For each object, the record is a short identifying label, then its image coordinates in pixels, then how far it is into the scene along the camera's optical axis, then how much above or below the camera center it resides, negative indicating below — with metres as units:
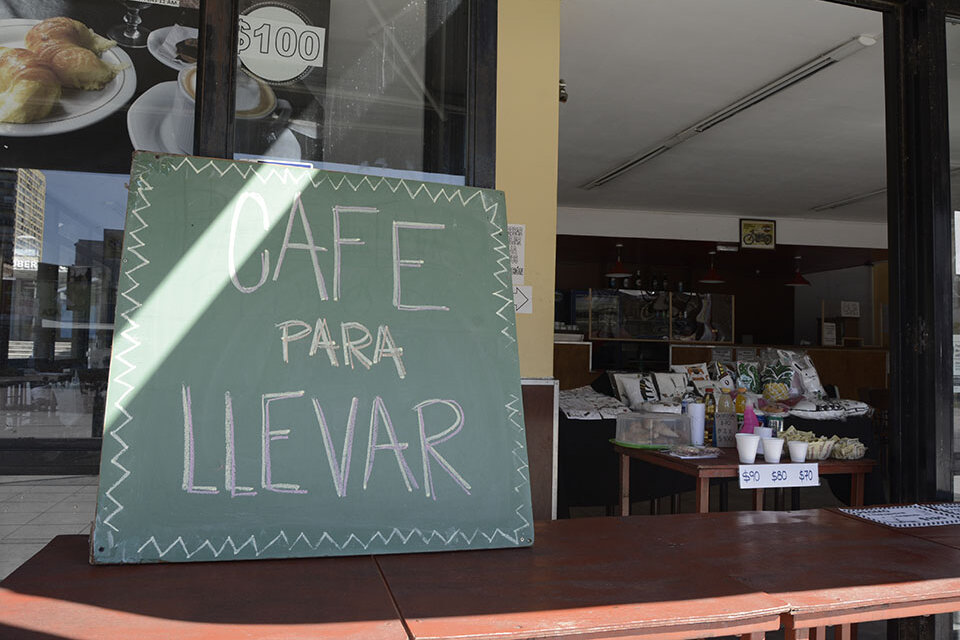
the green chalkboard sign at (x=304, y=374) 1.25 -0.05
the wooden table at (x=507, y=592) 1.04 -0.39
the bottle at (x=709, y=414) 3.68 -0.30
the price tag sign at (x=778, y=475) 2.98 -0.50
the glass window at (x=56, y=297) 3.20 +0.20
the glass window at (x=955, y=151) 2.21 +0.64
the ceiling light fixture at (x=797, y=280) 11.37 +1.18
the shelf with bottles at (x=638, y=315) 12.02 +0.63
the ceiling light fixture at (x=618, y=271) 10.13 +1.13
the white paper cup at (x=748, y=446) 3.10 -0.39
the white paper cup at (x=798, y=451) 3.14 -0.42
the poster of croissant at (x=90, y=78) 3.18 +1.18
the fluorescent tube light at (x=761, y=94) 4.38 +1.85
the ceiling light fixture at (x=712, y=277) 11.13 +1.18
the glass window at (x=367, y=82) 1.86 +0.70
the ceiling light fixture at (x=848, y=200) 8.26 +1.85
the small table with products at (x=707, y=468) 3.02 -0.50
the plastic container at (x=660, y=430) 3.57 -0.38
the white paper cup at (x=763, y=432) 3.32 -0.36
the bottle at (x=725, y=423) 3.54 -0.34
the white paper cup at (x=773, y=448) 3.11 -0.40
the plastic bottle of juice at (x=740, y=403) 3.68 -0.25
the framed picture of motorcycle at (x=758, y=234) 9.77 +1.62
